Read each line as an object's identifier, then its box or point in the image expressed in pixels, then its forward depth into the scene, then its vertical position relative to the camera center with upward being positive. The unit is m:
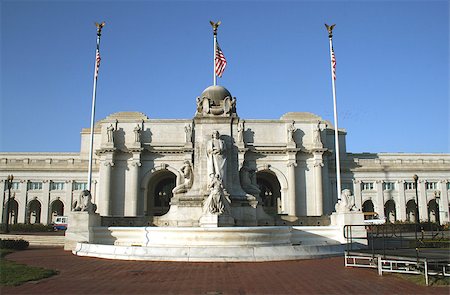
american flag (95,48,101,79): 38.88 +13.82
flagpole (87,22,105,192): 38.94 +13.53
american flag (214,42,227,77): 32.44 +11.46
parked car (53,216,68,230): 57.26 -2.02
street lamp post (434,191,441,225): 72.50 -0.24
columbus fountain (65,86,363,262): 15.49 -0.66
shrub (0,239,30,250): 21.56 -1.86
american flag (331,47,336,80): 35.09 +12.53
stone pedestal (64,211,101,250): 20.45 -1.05
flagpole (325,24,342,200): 35.38 +11.69
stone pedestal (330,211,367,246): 21.73 -0.63
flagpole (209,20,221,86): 31.33 +13.84
